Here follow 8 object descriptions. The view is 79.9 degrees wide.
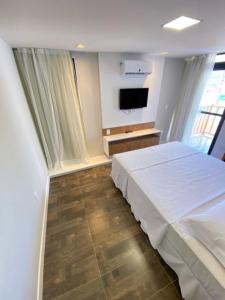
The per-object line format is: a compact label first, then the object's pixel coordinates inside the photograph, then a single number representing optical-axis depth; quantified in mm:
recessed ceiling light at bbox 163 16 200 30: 1296
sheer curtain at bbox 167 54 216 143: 3154
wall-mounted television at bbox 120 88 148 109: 3186
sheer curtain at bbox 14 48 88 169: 2357
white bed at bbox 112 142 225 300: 1047
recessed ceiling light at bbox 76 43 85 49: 2156
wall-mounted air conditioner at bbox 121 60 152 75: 2854
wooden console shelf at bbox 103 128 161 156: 3277
